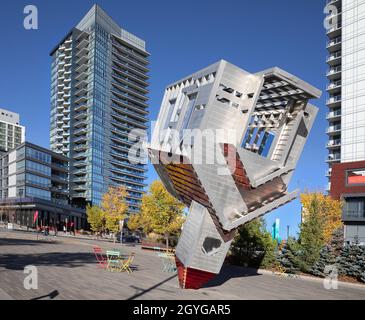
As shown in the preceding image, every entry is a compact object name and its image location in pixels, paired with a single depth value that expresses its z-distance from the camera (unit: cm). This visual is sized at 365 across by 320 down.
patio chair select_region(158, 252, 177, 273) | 2369
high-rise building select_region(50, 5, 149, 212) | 13050
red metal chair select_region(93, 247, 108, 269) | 2291
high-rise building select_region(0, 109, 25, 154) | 17838
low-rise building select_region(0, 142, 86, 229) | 9369
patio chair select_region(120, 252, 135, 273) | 2152
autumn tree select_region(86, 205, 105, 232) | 8012
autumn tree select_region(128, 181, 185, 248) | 4394
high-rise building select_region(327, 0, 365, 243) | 7619
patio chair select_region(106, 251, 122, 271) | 2117
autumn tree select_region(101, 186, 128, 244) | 6906
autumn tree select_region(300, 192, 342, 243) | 4697
